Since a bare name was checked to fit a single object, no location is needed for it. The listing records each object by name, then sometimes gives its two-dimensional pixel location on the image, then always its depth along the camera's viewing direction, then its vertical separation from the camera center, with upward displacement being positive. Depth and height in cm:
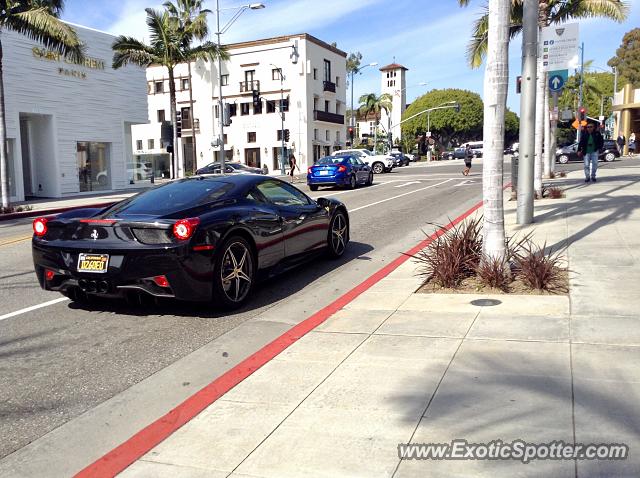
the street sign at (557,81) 1302 +196
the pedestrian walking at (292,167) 3716 +27
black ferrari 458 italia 552 -70
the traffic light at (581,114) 2848 +259
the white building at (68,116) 2353 +266
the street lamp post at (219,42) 3395 +765
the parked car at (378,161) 3916 +59
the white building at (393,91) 10743 +1469
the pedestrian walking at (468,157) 2914 +57
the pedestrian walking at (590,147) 1705 +59
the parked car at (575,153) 4172 +95
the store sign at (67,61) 2446 +510
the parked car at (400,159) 5219 +94
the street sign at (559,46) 1025 +216
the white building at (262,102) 5575 +696
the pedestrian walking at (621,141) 5006 +215
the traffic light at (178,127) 3229 +260
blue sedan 2281 -8
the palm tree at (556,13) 1559 +485
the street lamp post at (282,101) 5002 +609
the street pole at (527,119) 980 +87
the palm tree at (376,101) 8069 +956
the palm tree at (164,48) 2870 +664
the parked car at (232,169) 3817 +24
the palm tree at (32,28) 1792 +460
